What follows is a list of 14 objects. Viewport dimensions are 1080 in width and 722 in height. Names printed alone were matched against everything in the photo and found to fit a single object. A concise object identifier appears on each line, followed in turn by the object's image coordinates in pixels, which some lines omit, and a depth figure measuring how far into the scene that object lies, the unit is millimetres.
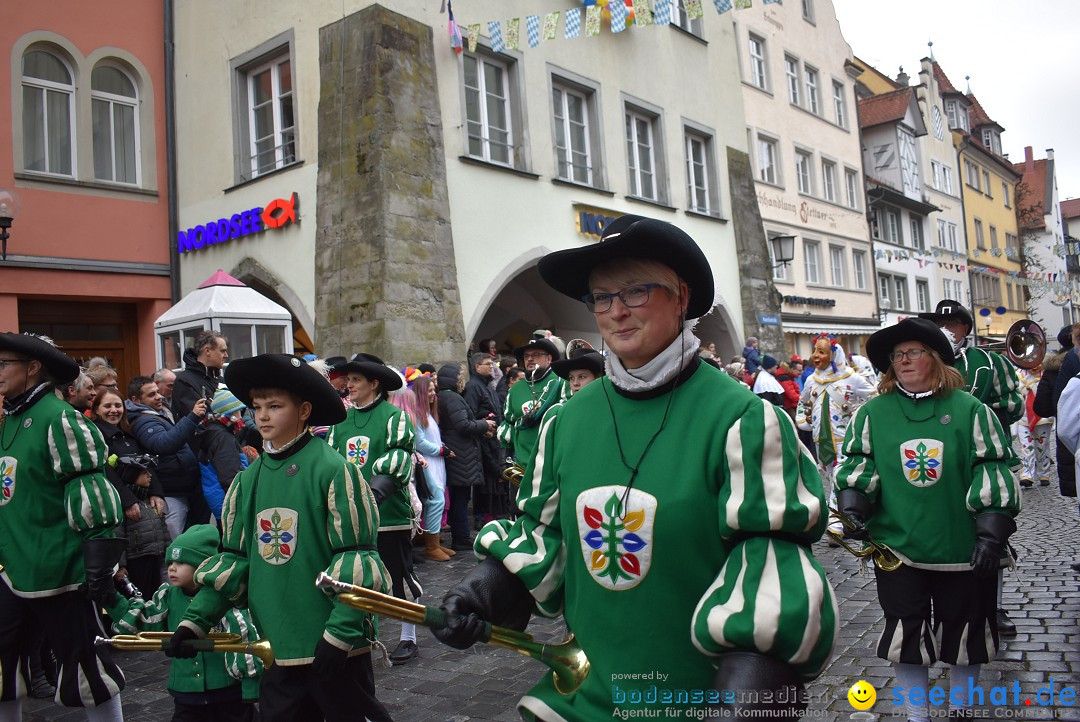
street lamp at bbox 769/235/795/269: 21609
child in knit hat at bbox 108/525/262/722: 3783
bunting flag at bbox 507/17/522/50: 13617
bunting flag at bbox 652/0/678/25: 14359
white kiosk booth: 10773
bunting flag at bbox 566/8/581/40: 14591
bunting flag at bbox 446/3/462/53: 13328
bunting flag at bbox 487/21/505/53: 13734
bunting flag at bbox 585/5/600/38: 15668
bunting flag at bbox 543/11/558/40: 14000
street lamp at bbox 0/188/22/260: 12281
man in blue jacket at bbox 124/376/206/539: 6352
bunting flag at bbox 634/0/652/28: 14508
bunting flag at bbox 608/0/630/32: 16219
